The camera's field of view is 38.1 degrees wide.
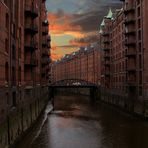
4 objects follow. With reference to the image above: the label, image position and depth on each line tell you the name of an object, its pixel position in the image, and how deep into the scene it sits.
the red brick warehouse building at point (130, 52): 32.66
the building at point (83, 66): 69.22
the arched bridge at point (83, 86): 56.58
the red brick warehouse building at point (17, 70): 16.53
